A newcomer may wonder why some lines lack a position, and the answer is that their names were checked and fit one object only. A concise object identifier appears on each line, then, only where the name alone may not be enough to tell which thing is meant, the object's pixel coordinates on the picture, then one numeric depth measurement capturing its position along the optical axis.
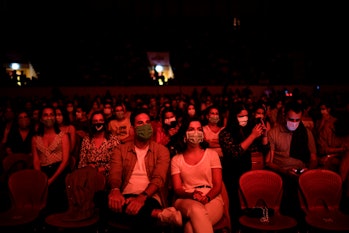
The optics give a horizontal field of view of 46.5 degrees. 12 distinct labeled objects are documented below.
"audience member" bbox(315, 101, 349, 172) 5.62
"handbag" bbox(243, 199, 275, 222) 4.32
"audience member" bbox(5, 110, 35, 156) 6.80
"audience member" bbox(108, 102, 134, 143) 7.80
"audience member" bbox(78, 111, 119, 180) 5.38
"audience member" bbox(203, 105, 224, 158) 6.49
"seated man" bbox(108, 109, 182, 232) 4.27
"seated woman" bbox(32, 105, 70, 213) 5.33
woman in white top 4.11
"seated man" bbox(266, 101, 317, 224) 5.24
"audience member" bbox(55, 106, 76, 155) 6.59
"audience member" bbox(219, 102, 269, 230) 4.98
